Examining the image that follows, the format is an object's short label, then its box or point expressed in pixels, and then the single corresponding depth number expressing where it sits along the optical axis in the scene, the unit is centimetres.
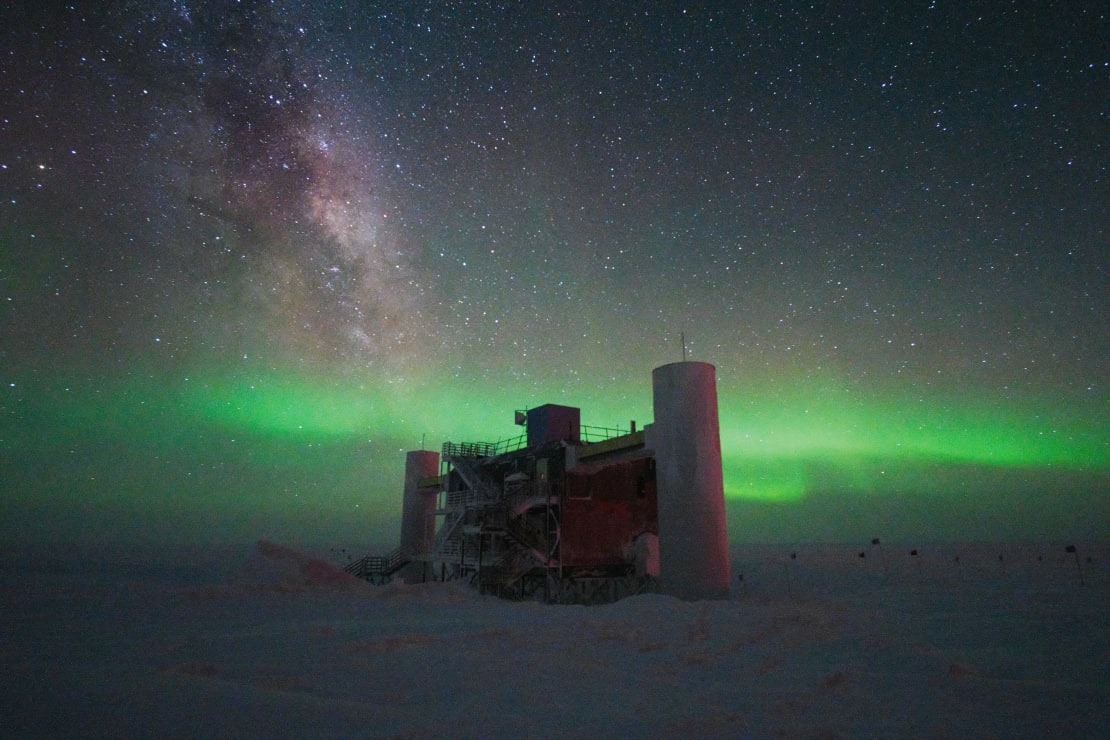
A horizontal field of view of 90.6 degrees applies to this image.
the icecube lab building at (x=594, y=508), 2716
